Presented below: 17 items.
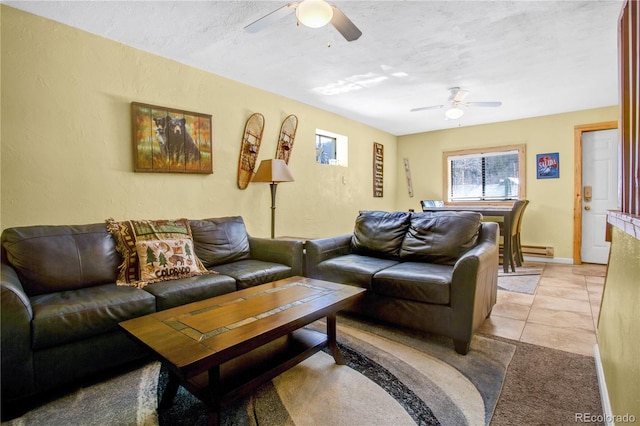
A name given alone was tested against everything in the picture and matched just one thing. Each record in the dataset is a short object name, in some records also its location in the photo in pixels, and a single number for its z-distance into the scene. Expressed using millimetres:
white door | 4543
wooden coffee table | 1208
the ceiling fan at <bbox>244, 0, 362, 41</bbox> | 1750
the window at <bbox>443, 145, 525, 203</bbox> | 5258
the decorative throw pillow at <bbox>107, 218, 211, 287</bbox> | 2195
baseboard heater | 4965
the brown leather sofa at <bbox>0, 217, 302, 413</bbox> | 1473
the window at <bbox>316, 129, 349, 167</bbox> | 4676
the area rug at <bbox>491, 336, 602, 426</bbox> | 1414
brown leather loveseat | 2012
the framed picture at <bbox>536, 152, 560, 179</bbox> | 4871
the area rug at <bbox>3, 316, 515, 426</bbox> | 1415
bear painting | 2693
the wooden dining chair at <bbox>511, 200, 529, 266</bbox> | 4467
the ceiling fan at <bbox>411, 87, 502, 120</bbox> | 3684
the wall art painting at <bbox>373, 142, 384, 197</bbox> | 5691
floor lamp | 3316
